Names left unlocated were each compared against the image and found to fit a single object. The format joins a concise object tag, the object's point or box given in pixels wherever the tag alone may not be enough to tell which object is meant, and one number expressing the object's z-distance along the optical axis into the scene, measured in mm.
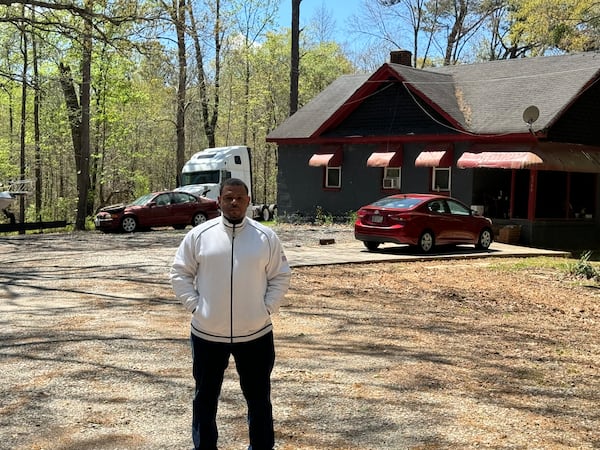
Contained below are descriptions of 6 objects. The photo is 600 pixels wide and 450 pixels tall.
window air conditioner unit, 25609
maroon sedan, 22422
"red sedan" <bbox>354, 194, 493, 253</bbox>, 16500
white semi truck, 28903
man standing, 3754
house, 21875
